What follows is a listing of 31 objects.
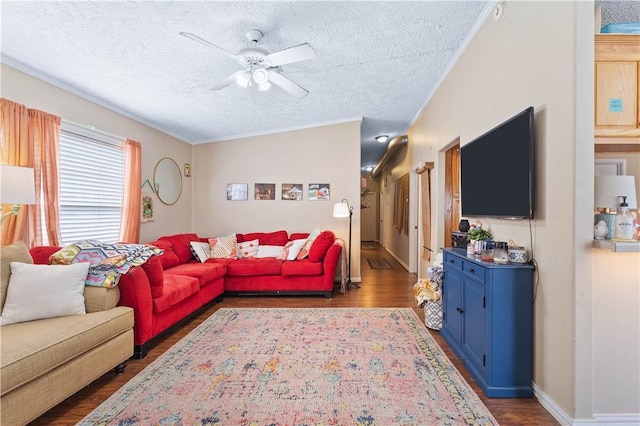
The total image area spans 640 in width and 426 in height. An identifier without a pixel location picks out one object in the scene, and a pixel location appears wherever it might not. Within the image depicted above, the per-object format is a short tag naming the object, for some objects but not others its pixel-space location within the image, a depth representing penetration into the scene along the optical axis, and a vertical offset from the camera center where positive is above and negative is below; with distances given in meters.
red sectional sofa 2.91 -0.82
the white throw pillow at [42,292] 1.90 -0.56
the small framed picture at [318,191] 5.04 +0.38
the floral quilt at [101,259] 2.21 -0.38
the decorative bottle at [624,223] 1.49 -0.06
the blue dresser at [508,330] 1.88 -0.79
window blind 2.94 +0.33
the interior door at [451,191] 3.95 +0.30
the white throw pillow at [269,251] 4.57 -0.63
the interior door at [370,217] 11.78 -0.21
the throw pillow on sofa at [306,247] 4.35 -0.55
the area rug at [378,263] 6.31 -1.23
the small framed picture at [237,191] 5.19 +0.39
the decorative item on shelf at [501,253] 1.98 -0.29
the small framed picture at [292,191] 5.08 +0.38
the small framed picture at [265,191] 5.13 +0.39
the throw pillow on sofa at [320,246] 4.14 -0.50
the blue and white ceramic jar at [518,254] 1.92 -0.29
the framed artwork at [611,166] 1.76 +0.29
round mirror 4.33 +0.51
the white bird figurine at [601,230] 1.56 -0.10
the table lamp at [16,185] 1.96 +0.20
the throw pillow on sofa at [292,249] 4.36 -0.59
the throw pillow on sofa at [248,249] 4.57 -0.60
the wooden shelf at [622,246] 1.41 -0.17
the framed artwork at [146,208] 3.98 +0.06
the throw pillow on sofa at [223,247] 4.47 -0.56
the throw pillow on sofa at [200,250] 4.25 -0.58
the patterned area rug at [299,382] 1.70 -1.23
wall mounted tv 1.87 +0.32
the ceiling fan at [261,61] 2.15 +1.22
